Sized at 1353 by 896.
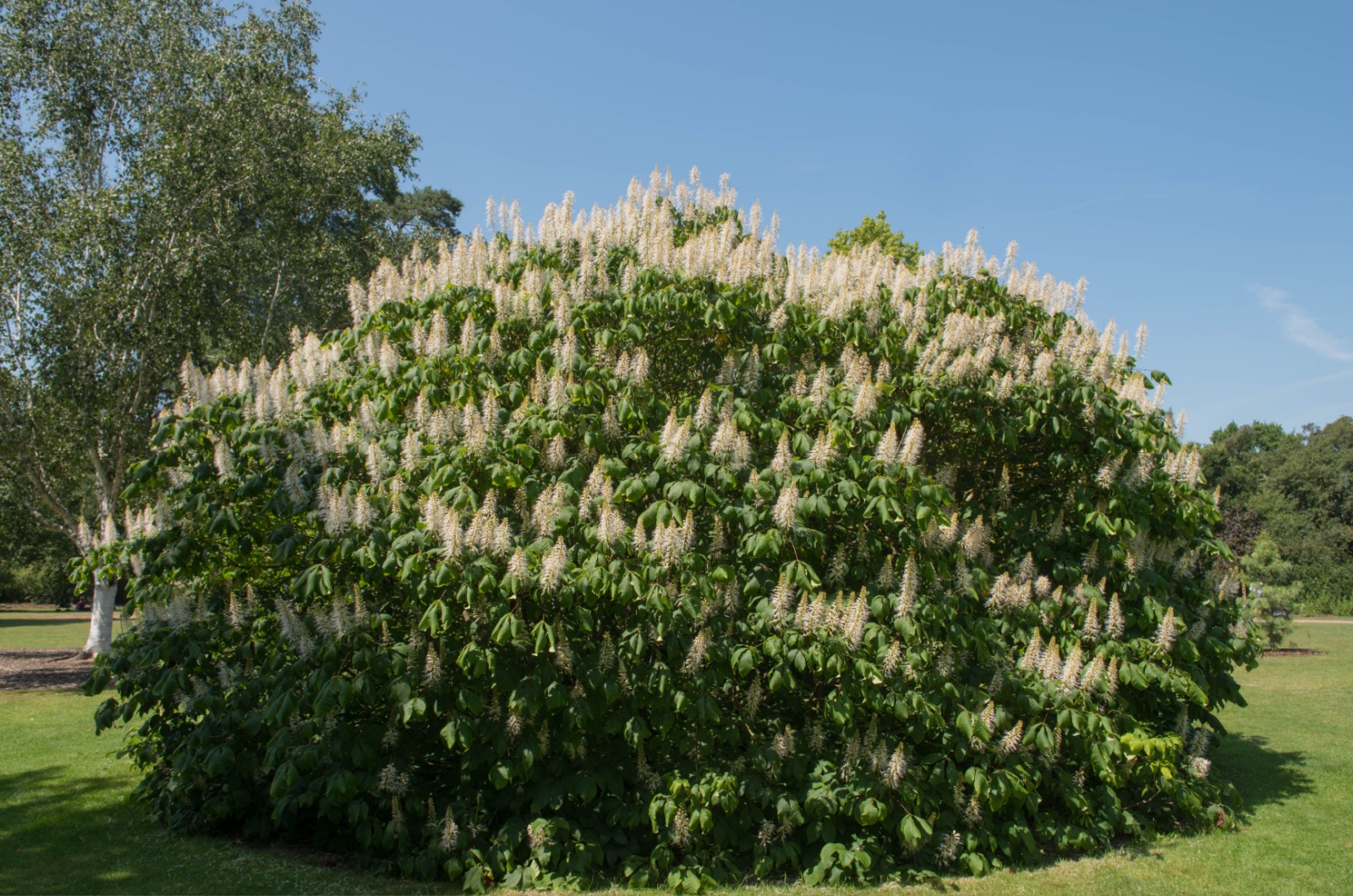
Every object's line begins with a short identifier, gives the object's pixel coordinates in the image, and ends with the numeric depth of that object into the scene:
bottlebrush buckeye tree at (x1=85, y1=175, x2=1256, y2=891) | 5.98
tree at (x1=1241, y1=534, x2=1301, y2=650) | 23.34
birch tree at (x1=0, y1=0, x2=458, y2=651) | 17.06
